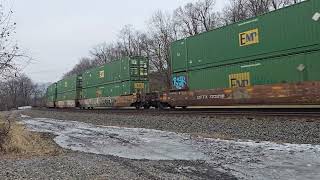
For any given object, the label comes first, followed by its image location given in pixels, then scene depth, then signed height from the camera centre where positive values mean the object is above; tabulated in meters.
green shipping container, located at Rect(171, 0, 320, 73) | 9.97 +2.72
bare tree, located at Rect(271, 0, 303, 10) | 33.46 +12.73
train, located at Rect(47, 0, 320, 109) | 9.89 +1.62
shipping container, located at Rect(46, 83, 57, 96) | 37.92 +1.89
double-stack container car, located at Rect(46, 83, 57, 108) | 37.72 +0.94
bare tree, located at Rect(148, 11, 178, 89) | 43.40 +9.80
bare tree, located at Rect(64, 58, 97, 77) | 77.29 +11.64
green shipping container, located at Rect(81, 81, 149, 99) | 19.87 +0.99
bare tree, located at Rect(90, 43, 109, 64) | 68.77 +12.55
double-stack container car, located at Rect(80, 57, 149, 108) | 19.92 +1.54
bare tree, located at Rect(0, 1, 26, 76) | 7.13 +1.13
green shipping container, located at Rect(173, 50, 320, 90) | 9.91 +1.13
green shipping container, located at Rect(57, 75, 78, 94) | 29.97 +2.15
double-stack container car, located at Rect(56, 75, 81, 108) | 29.56 +1.19
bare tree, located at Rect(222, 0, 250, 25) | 36.40 +12.95
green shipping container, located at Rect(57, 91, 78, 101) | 29.73 +0.67
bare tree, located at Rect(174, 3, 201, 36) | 42.69 +13.93
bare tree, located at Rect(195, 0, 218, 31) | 41.33 +13.87
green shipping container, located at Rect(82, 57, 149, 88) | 20.18 +2.54
